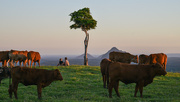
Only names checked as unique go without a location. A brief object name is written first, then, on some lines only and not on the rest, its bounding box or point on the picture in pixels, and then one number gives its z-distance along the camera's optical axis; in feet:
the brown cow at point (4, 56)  78.23
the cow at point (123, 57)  77.56
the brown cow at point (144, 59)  78.28
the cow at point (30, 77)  29.78
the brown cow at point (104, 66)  39.83
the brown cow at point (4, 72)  40.52
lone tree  109.70
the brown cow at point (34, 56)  82.04
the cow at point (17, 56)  77.13
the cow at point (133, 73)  31.19
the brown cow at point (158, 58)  79.29
